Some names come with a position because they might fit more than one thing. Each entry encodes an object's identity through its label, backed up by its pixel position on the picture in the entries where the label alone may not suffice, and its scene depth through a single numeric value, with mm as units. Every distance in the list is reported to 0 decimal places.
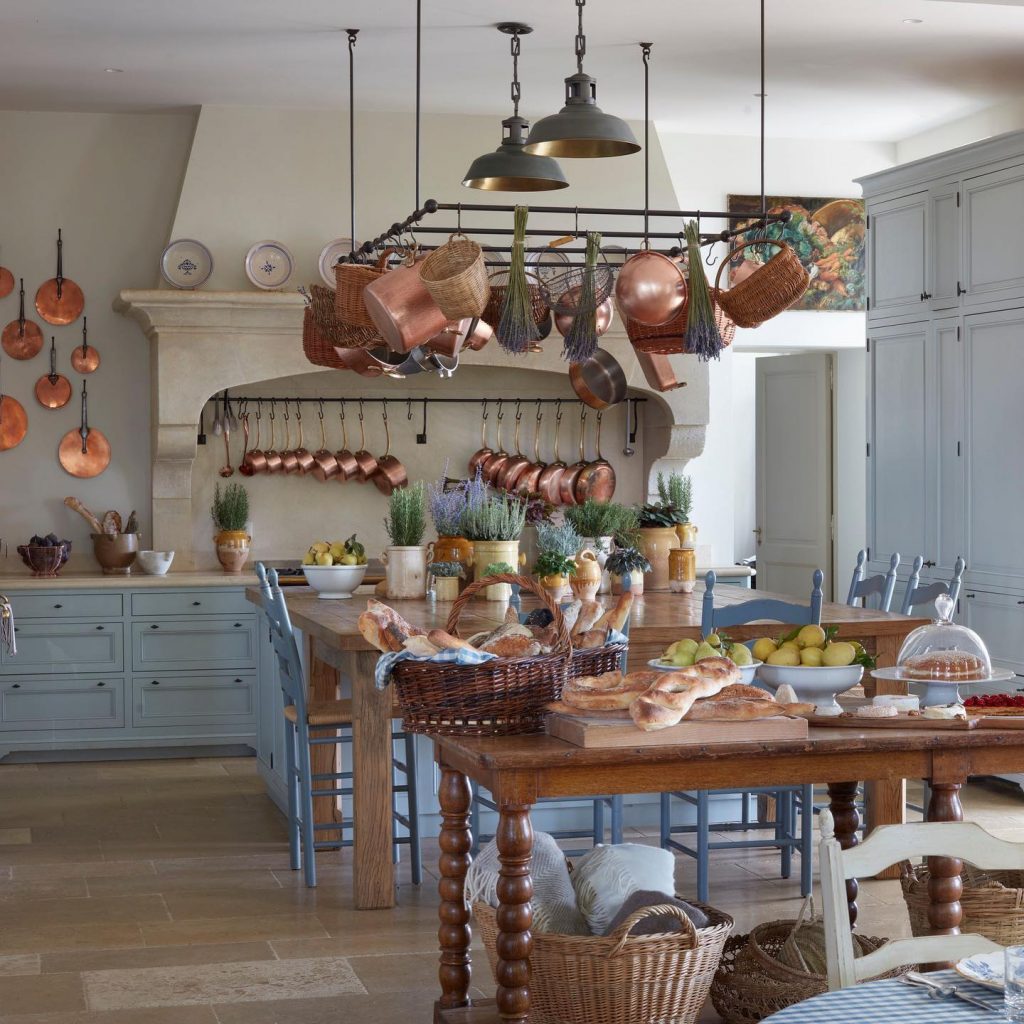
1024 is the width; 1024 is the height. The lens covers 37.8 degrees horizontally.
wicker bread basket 2838
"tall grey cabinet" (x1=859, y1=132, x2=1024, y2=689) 6340
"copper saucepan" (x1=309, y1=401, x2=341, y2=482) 7785
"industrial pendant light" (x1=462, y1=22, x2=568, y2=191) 4539
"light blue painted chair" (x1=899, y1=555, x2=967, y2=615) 5367
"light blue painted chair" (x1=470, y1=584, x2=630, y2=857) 4625
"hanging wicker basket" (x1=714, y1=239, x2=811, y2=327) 4000
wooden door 9016
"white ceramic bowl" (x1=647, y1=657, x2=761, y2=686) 3063
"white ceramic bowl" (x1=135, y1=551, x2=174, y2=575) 7234
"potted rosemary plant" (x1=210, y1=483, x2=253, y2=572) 7395
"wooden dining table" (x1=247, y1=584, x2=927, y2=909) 4523
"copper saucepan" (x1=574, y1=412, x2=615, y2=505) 7934
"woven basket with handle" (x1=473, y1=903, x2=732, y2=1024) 3020
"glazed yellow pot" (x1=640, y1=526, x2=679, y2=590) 6152
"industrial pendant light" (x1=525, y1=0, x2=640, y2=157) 4285
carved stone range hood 7191
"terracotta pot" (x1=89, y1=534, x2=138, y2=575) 7293
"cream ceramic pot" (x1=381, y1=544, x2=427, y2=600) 5570
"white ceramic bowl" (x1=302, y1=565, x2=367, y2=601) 5688
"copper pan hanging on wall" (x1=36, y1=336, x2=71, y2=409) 7551
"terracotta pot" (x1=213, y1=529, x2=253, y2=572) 7387
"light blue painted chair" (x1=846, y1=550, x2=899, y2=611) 5617
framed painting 8508
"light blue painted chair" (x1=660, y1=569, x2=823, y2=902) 4457
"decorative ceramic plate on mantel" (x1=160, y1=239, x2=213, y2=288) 7293
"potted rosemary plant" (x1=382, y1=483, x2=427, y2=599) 5566
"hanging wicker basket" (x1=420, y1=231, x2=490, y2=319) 3777
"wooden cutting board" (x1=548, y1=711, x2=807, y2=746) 2678
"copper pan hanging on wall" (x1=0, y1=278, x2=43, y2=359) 7535
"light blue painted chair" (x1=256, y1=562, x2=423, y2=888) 4770
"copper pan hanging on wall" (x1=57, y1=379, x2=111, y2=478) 7578
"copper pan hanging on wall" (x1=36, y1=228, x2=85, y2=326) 7547
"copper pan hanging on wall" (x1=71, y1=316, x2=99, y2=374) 7543
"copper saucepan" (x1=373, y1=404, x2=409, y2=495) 7855
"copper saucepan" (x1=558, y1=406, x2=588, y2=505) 7922
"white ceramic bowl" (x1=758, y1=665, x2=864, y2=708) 3062
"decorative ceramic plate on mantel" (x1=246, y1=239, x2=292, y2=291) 7363
